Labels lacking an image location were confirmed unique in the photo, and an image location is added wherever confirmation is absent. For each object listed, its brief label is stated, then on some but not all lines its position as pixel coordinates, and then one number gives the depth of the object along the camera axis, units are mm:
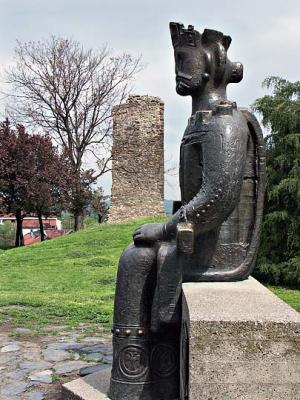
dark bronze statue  2738
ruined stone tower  27344
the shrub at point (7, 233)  33988
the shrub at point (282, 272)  11727
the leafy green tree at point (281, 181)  11852
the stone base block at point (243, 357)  2035
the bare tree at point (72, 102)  26328
